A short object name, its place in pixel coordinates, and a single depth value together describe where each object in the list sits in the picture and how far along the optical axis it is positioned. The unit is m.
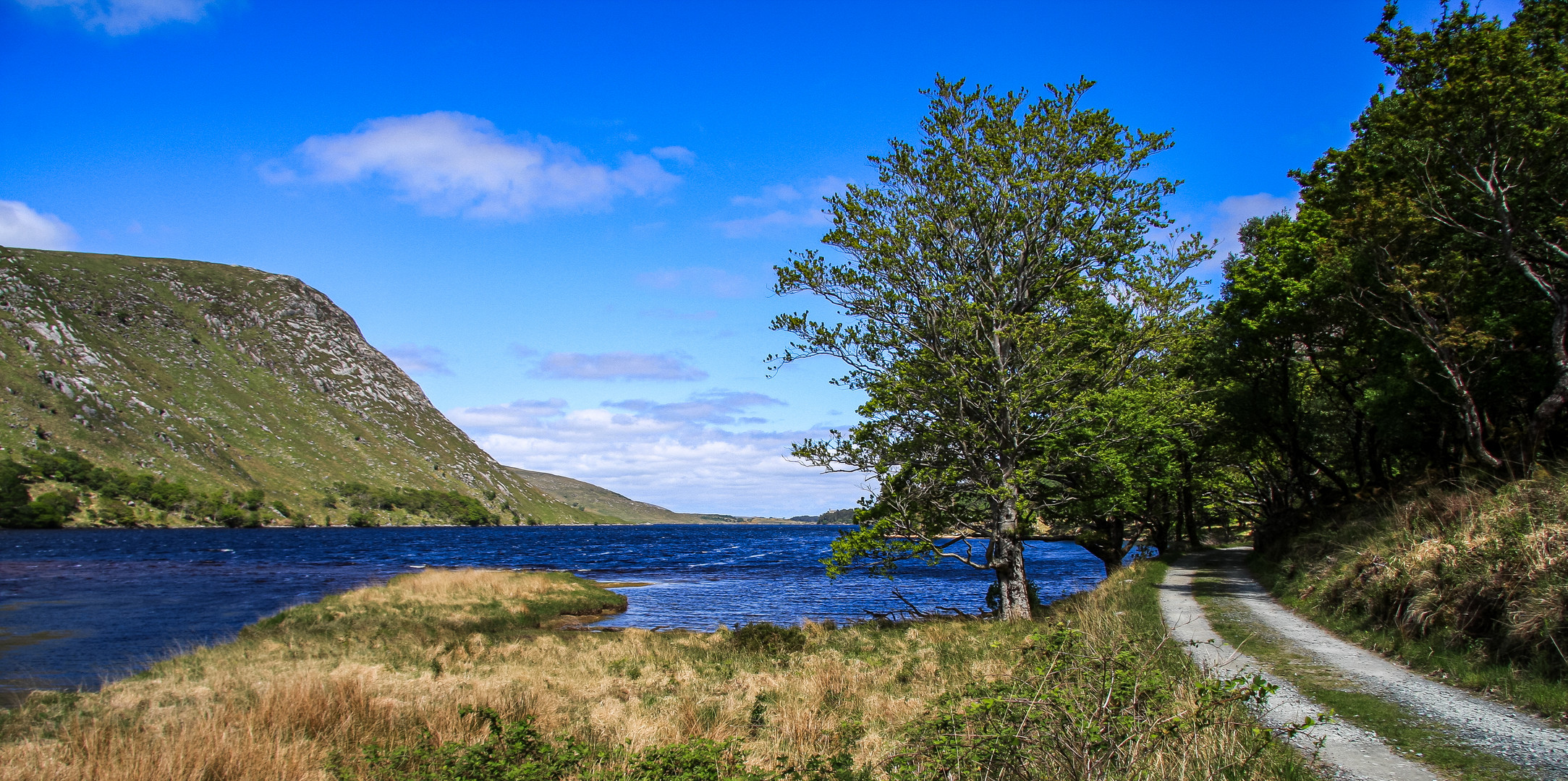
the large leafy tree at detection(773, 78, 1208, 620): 18.81
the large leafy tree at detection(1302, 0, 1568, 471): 15.87
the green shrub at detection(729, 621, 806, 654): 19.95
